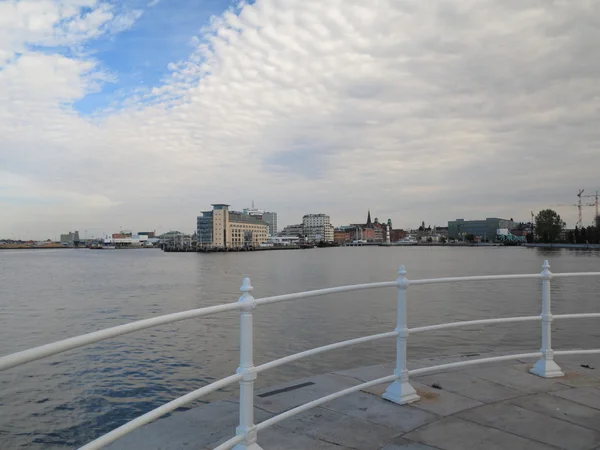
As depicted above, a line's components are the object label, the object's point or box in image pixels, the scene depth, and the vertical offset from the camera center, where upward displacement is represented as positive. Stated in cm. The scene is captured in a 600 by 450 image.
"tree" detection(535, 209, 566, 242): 17600 +587
